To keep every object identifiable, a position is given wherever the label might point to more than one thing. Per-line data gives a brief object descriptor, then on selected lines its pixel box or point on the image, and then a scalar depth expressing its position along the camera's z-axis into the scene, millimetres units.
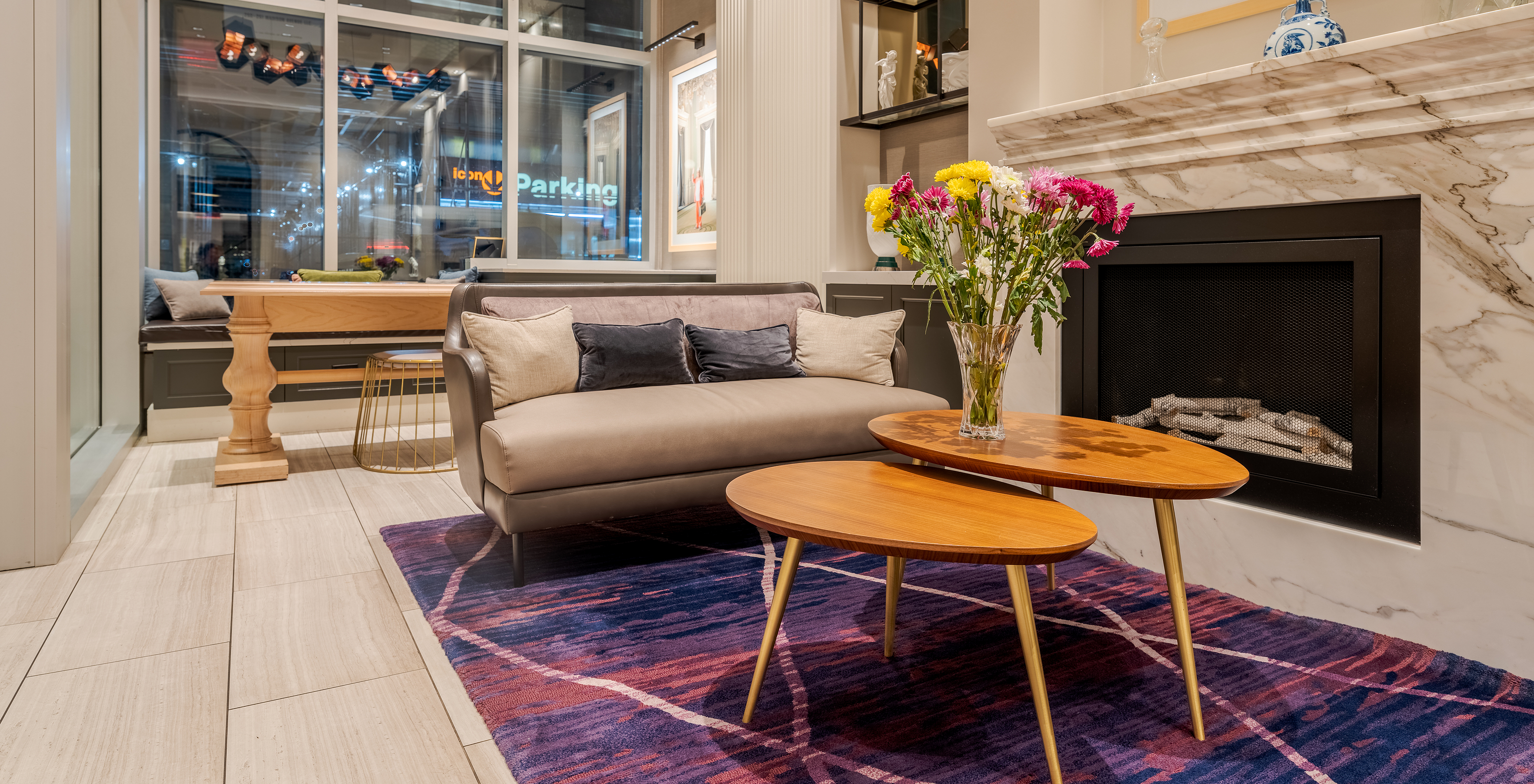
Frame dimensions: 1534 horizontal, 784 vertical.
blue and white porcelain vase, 2377
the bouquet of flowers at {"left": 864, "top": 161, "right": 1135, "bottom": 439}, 1887
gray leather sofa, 2516
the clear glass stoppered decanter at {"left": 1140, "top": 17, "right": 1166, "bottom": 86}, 2848
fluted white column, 4656
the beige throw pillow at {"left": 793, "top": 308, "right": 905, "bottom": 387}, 3506
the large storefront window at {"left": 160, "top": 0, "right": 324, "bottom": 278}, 5645
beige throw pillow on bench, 4879
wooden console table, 3789
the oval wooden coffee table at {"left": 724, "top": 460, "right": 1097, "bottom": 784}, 1454
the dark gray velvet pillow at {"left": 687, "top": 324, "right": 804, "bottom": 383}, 3410
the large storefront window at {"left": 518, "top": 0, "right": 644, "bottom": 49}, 6914
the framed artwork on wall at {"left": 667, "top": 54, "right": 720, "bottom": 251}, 6793
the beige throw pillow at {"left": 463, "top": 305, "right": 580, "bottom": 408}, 2893
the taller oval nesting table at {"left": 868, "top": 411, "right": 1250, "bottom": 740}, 1689
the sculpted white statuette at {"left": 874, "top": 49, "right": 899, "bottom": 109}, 4438
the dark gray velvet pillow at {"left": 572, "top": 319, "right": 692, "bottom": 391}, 3146
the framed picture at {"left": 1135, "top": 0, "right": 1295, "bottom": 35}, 2787
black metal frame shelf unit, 4008
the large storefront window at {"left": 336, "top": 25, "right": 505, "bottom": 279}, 6246
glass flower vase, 2033
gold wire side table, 4117
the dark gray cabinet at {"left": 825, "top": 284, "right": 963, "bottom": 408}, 3939
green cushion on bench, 4536
